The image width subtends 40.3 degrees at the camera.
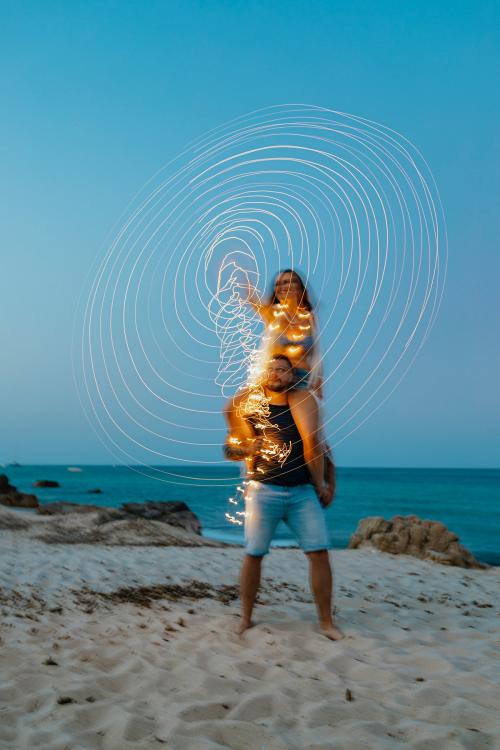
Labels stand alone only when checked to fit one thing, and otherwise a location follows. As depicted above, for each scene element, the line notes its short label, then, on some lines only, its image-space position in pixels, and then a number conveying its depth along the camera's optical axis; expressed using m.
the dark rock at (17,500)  18.70
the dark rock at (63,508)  16.67
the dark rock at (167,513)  17.89
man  4.73
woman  4.78
